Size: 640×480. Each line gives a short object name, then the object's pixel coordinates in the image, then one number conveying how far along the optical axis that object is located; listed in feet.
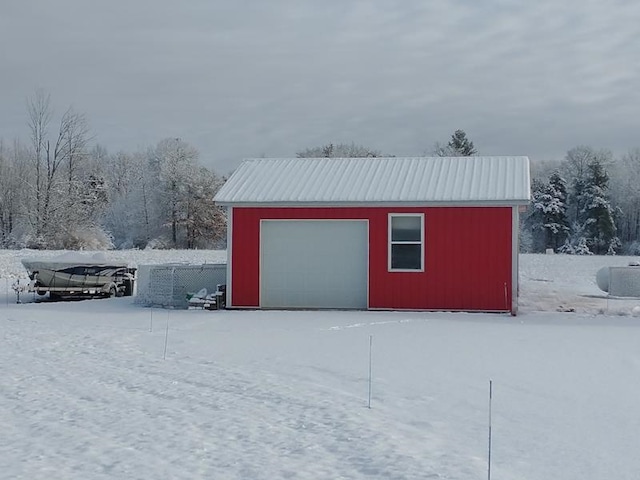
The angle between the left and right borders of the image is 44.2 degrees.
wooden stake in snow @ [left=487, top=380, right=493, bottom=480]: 18.46
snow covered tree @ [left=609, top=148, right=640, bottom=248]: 201.36
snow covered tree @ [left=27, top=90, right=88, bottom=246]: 162.09
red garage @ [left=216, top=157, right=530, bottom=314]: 55.47
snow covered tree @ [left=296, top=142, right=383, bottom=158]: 220.72
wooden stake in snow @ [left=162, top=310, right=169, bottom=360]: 36.11
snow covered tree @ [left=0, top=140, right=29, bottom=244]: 178.60
